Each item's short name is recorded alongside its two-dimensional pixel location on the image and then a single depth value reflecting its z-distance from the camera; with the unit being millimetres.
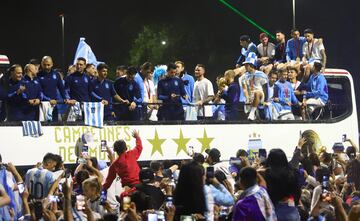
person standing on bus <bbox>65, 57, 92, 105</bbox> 18625
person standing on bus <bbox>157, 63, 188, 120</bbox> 19609
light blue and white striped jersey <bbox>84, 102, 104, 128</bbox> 18656
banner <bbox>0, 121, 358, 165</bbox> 17906
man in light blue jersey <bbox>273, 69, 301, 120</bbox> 21406
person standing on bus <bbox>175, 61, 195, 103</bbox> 20453
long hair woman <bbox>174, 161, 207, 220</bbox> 10586
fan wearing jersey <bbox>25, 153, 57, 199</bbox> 14430
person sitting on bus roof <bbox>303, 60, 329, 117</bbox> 21891
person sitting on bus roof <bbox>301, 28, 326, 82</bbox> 22797
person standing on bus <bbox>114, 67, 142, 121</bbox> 19094
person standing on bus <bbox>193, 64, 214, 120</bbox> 20391
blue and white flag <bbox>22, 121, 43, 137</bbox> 17855
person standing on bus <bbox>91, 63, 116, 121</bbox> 18766
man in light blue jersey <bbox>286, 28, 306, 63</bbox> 22922
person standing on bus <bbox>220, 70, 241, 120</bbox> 20547
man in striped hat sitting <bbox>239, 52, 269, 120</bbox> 20781
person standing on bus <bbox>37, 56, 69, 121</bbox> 18203
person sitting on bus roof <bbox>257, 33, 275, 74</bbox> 22969
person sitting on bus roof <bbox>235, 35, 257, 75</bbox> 22750
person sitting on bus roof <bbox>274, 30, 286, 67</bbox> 23156
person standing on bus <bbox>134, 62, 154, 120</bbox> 19500
